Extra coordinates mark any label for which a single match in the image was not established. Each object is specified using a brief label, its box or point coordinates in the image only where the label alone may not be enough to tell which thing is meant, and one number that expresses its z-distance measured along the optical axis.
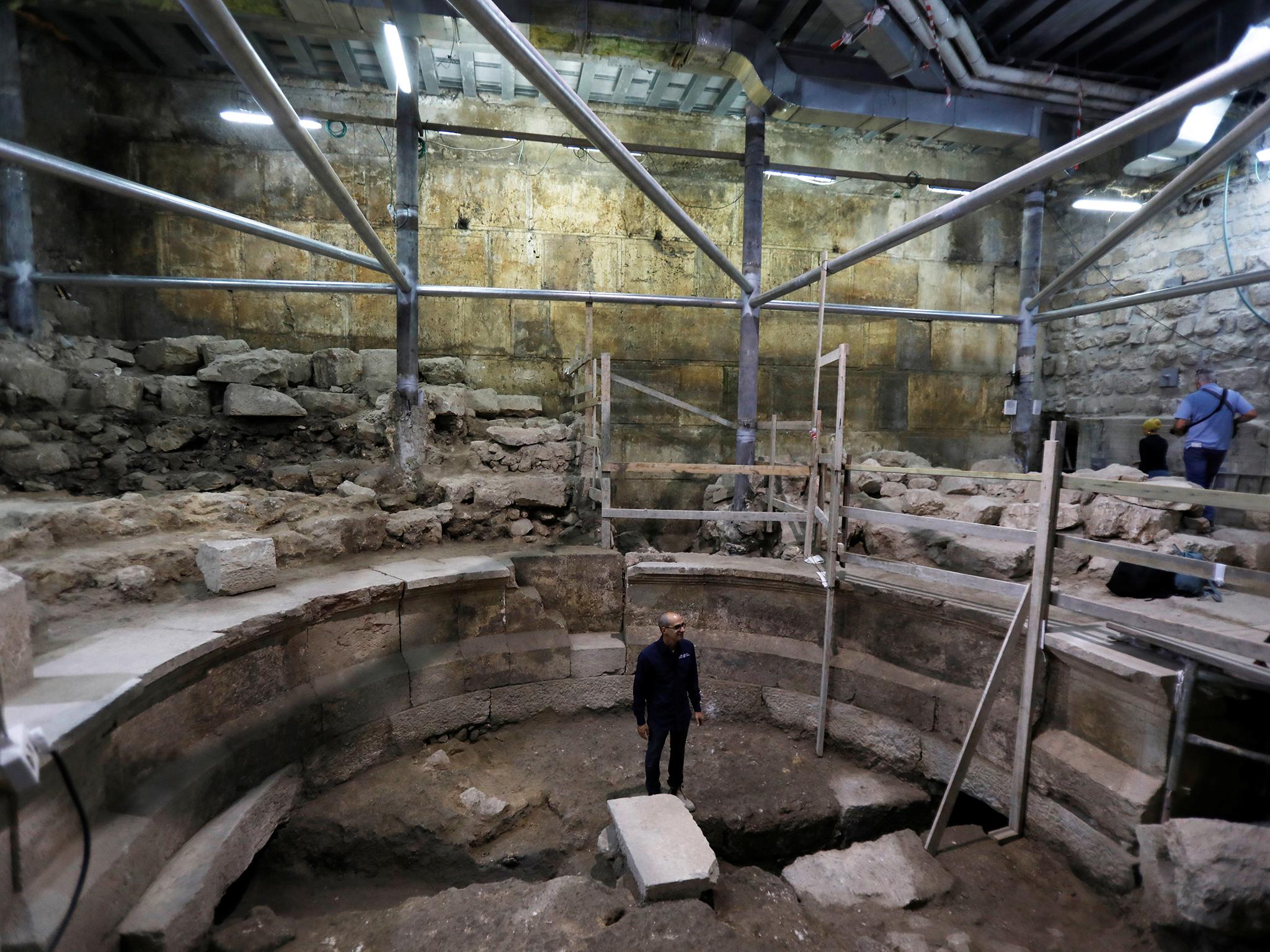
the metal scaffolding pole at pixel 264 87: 2.35
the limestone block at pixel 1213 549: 4.35
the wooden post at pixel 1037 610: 3.34
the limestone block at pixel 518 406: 7.11
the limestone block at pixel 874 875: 3.20
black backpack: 4.18
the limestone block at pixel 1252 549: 4.43
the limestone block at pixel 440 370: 7.37
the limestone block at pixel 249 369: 6.01
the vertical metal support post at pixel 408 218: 5.97
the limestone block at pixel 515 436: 6.64
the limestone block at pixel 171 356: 6.21
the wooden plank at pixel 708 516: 5.11
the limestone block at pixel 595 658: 5.12
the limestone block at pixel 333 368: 6.57
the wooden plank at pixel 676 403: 6.02
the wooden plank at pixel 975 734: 3.41
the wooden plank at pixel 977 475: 3.44
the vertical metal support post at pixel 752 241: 6.63
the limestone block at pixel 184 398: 5.87
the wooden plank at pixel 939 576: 3.62
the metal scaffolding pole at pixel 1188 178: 2.83
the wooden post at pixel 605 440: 5.30
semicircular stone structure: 2.67
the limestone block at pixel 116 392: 5.57
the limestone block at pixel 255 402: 5.89
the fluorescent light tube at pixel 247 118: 6.40
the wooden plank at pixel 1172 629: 2.89
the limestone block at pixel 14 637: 2.59
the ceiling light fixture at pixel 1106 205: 7.44
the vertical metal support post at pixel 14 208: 5.59
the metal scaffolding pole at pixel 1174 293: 4.81
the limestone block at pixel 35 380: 5.14
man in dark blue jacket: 3.91
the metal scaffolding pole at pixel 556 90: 2.62
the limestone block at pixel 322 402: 6.28
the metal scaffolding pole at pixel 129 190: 3.27
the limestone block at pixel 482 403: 6.98
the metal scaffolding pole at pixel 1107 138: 2.21
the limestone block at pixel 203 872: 2.53
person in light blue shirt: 5.41
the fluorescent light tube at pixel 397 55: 5.47
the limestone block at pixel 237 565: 4.00
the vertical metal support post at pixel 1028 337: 7.79
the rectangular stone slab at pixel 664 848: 2.85
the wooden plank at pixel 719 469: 5.08
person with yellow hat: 5.38
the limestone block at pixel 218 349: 6.34
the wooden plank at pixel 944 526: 3.47
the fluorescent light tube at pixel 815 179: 7.82
